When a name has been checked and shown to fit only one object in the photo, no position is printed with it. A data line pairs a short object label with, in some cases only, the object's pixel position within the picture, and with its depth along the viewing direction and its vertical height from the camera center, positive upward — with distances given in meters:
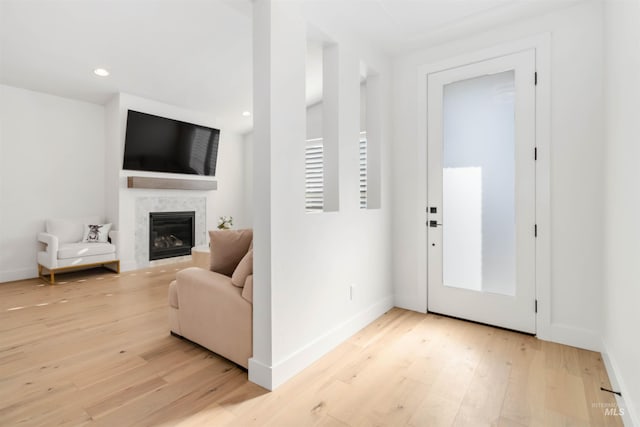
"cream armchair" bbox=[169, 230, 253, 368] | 2.10 -0.63
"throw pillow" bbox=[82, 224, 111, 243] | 4.84 -0.29
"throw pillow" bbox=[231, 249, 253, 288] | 2.17 -0.39
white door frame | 2.53 +0.31
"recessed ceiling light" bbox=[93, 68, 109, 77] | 4.14 +1.88
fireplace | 5.44 -0.35
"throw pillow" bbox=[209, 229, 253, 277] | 2.52 -0.28
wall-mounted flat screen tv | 4.97 +1.17
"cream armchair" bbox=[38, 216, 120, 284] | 4.35 -0.50
